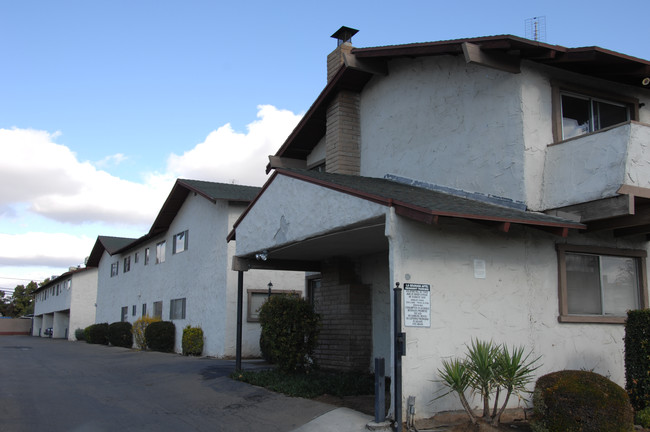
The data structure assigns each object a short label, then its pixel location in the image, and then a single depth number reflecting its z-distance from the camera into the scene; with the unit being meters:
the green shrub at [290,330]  12.26
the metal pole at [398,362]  7.72
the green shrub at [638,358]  8.70
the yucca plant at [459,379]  7.74
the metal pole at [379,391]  7.98
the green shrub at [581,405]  7.23
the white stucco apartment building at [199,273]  20.38
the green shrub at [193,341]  21.58
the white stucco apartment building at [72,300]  45.00
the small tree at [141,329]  26.31
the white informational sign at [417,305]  8.19
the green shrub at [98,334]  33.94
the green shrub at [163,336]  24.33
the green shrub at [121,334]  30.25
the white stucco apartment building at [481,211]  8.57
